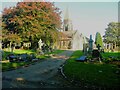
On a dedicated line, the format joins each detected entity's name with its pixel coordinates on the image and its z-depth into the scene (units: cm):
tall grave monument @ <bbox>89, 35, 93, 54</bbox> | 1859
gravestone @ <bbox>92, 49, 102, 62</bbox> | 1190
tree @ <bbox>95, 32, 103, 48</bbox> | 3674
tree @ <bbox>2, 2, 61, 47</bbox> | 2547
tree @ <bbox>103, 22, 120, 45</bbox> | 4754
